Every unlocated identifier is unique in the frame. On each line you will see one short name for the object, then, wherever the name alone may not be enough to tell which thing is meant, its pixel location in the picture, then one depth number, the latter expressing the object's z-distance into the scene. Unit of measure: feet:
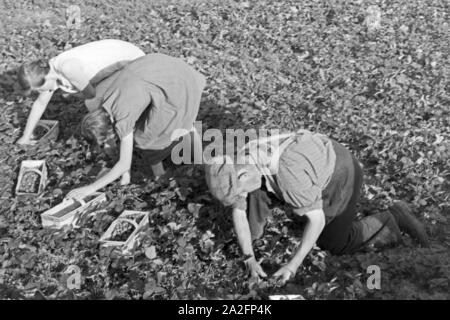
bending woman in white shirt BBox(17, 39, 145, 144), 12.21
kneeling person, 8.45
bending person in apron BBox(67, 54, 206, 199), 10.58
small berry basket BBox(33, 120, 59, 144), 14.99
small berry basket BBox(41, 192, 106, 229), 11.75
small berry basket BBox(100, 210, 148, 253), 11.12
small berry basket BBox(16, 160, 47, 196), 13.26
